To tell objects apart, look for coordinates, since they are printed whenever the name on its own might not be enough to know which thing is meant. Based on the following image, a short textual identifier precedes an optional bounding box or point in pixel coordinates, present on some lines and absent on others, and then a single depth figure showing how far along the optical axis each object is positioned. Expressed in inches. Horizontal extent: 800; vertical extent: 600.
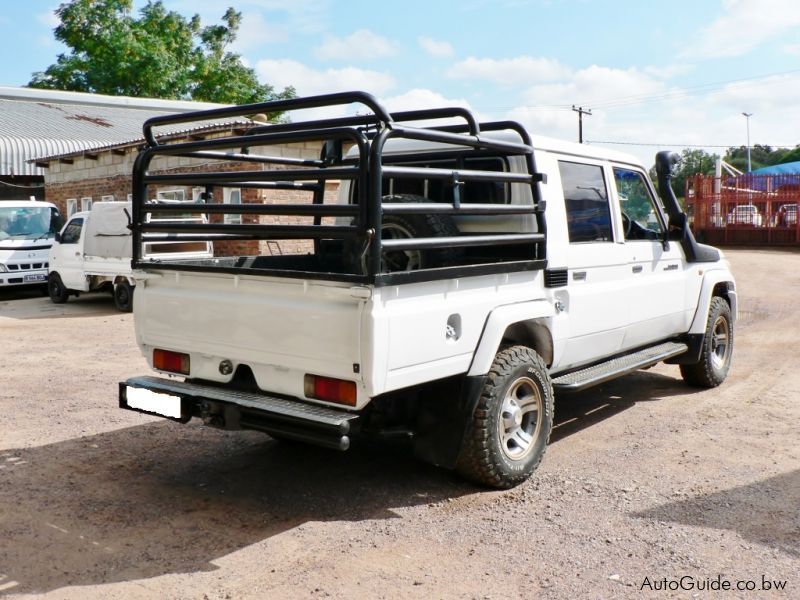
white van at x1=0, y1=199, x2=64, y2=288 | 634.8
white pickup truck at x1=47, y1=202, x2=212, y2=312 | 529.3
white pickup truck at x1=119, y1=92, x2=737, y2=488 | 154.3
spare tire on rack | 189.3
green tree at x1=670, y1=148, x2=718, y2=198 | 2779.5
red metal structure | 932.6
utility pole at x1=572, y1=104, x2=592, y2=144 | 1711.4
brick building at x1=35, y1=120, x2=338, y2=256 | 596.4
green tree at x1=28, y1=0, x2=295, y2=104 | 1563.7
